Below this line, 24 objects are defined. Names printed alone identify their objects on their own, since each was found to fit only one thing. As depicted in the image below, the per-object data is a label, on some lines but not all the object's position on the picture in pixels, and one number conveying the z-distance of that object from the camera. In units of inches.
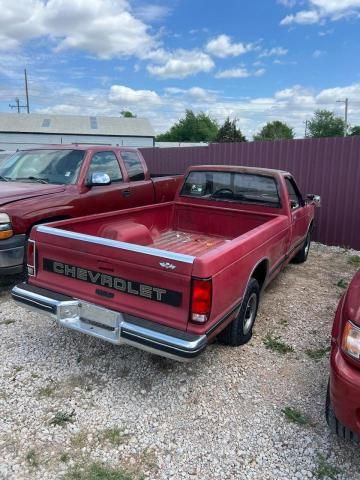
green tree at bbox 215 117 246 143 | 2462.8
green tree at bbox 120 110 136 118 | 3700.8
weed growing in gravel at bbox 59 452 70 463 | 96.8
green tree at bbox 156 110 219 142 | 3302.2
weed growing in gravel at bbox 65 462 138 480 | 91.7
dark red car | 85.4
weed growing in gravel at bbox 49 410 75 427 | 109.4
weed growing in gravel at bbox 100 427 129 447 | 103.6
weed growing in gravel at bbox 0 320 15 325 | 168.4
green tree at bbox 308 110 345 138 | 3090.6
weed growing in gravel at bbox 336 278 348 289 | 224.5
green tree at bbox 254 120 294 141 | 3208.2
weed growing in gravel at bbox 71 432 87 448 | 102.0
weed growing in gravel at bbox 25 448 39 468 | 95.4
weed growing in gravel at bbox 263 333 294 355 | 151.7
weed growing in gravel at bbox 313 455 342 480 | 94.4
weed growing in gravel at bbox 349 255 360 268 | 271.6
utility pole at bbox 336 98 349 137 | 2705.7
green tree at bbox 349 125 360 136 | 2903.1
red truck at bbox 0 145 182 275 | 183.2
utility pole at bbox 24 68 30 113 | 2434.8
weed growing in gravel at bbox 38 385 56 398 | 121.3
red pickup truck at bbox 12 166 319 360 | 108.0
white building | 1756.9
